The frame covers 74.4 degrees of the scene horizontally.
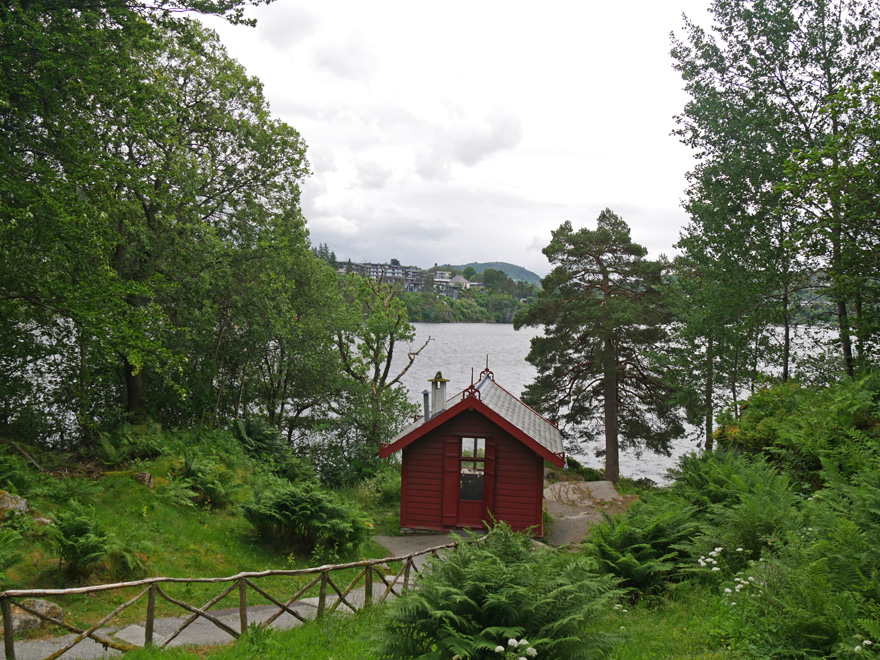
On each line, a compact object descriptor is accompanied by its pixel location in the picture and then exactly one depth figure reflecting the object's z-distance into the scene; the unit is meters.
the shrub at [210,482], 14.06
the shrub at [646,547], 9.18
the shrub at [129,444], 14.37
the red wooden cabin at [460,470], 16.81
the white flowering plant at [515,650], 4.91
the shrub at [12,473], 10.84
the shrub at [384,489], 21.05
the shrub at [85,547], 8.94
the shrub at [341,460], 24.83
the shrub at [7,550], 7.94
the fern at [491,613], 5.36
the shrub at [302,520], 12.77
